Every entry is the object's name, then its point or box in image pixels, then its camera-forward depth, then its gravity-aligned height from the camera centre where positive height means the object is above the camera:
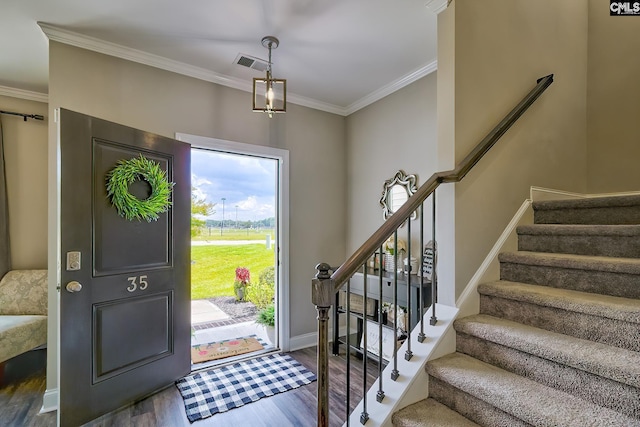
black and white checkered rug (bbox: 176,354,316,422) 2.28 -1.46
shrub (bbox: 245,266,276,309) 4.14 -1.09
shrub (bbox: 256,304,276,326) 3.36 -1.18
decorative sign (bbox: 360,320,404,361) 2.75 -1.22
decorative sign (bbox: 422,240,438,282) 2.57 -0.41
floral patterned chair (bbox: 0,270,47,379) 2.45 -0.93
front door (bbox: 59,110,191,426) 1.98 -0.49
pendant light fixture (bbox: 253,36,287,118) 2.15 +1.23
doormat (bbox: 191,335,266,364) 3.12 -1.50
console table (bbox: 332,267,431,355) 2.38 -0.72
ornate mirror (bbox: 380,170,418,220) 2.92 +0.22
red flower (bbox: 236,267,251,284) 4.79 -0.98
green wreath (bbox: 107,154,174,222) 2.21 +0.18
